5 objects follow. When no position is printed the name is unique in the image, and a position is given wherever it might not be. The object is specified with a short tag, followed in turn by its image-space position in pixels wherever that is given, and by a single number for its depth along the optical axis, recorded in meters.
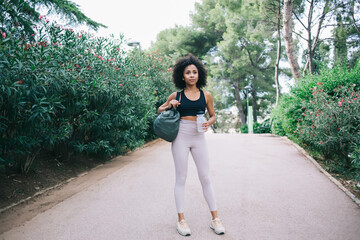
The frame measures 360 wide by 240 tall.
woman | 2.92
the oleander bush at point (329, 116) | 5.42
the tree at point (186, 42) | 23.08
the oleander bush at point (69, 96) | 3.74
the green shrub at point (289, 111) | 8.02
